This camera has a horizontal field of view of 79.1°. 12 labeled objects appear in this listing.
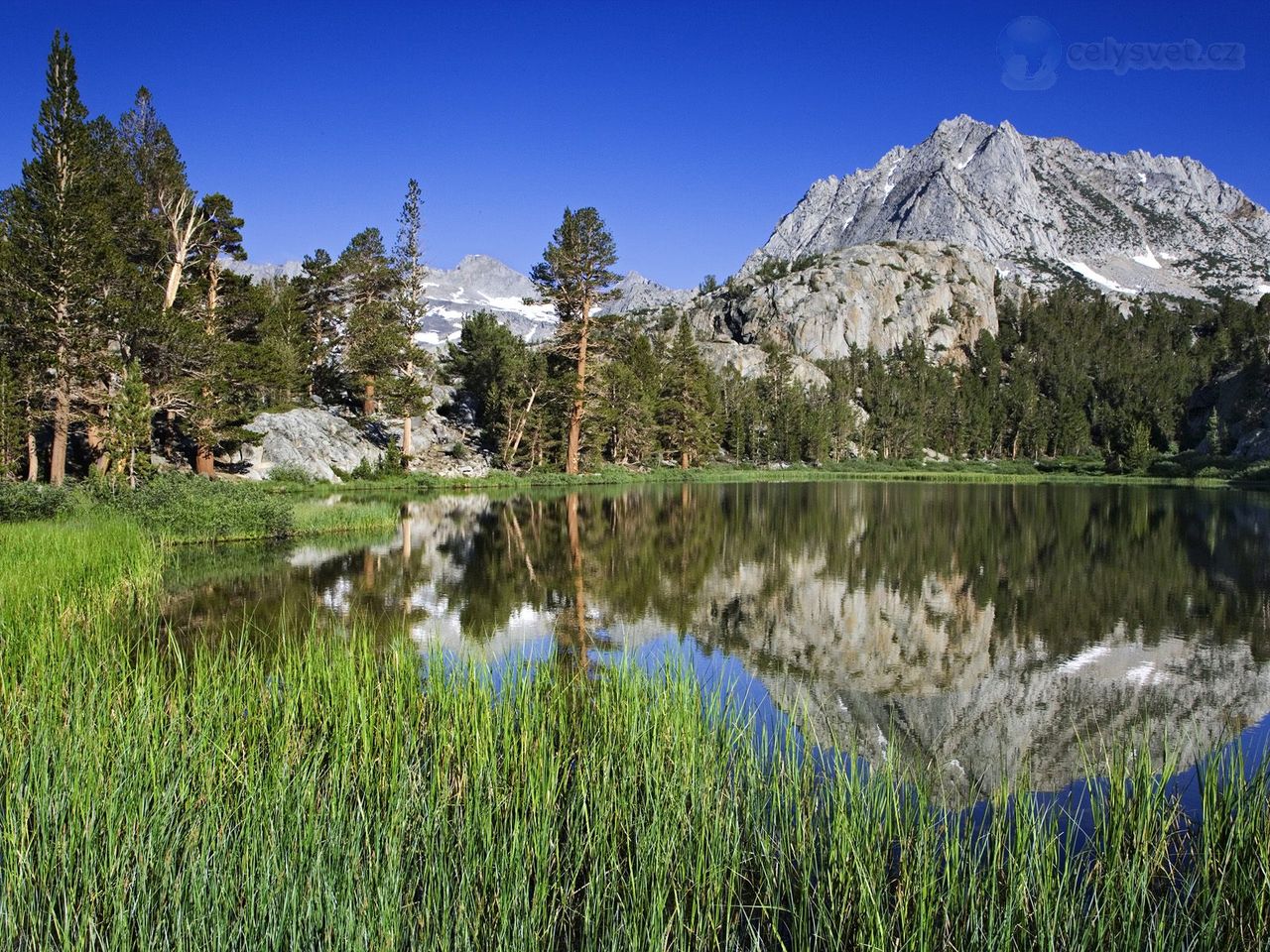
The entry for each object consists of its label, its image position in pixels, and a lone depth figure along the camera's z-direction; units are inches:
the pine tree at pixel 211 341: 1440.7
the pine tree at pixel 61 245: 1178.6
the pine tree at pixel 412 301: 2054.6
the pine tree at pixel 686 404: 3026.6
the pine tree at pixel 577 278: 2294.5
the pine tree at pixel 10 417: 1248.0
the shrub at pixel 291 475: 1729.8
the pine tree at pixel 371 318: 2079.2
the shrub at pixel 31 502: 792.9
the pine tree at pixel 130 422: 1048.2
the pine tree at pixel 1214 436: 3558.8
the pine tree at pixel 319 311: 2303.2
